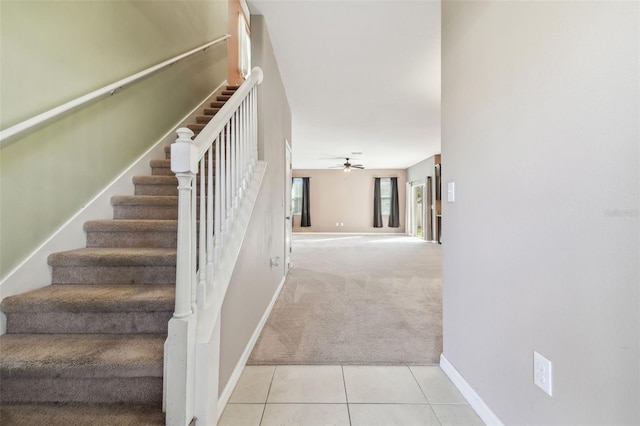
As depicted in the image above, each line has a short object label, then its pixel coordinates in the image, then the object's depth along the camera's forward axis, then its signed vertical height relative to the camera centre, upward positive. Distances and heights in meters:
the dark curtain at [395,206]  10.23 +0.19
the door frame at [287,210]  3.70 +0.02
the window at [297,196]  10.40 +0.60
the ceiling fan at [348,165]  8.39 +1.47
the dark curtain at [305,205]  10.33 +0.24
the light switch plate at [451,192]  1.55 +0.11
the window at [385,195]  10.38 +0.62
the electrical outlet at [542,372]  0.92 -0.58
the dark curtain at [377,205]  10.29 +0.23
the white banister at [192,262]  1.07 -0.23
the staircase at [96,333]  1.11 -0.59
